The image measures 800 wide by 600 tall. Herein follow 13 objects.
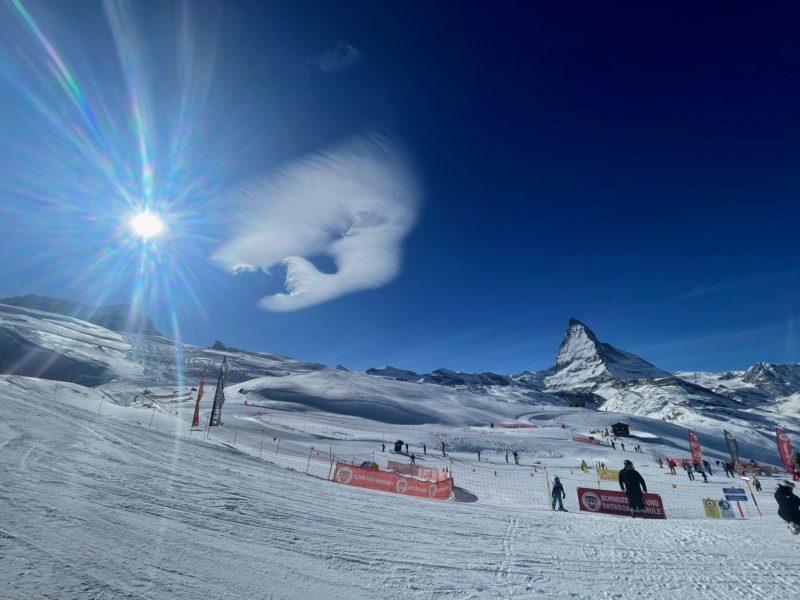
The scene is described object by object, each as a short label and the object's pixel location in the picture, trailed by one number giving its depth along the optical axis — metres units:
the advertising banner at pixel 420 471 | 24.12
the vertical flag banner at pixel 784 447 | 35.47
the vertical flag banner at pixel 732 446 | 51.48
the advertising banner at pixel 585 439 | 57.13
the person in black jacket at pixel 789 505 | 8.83
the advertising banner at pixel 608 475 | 26.95
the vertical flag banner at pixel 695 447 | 40.84
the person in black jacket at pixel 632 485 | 12.23
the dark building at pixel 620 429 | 74.88
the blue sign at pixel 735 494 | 15.10
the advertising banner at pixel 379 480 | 17.75
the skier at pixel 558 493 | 14.39
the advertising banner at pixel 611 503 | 14.23
